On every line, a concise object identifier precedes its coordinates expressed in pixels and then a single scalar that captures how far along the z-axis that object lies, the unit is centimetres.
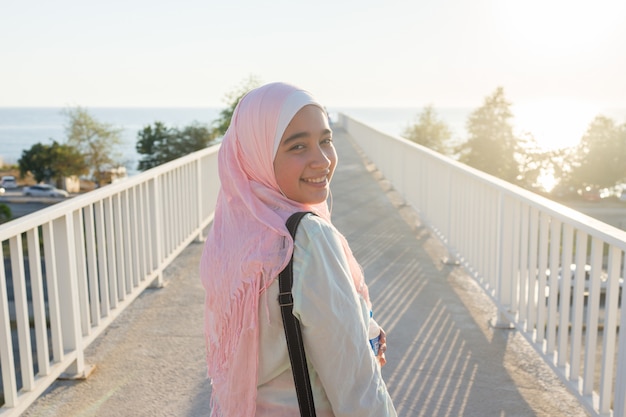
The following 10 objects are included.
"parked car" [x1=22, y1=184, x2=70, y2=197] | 7156
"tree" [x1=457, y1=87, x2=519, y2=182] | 7212
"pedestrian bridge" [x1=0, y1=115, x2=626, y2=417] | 314
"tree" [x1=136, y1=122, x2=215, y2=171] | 5494
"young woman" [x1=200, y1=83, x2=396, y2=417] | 159
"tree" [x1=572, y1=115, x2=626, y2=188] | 6800
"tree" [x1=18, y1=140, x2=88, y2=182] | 7438
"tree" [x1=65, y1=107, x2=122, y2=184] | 7438
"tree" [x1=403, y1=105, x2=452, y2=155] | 8994
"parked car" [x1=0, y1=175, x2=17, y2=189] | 8044
